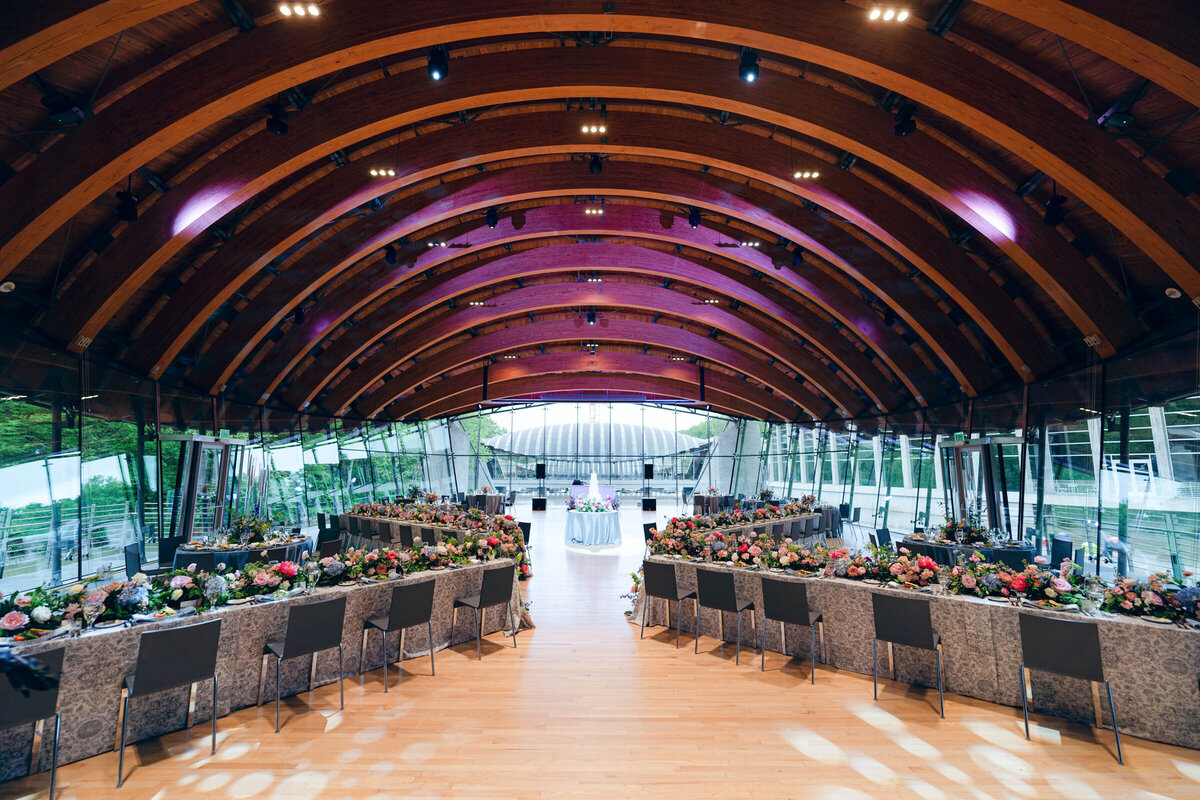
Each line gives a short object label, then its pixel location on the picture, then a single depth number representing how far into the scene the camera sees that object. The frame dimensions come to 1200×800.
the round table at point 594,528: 15.02
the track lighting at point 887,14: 4.91
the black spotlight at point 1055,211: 7.25
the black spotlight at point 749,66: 6.17
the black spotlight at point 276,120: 6.76
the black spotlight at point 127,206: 7.38
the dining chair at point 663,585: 6.89
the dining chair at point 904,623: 5.07
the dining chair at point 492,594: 6.55
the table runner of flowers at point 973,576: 4.68
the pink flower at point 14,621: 3.86
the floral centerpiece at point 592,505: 15.48
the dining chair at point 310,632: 4.79
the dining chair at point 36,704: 3.46
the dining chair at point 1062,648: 4.33
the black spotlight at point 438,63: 6.22
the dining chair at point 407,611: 5.57
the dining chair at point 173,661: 3.99
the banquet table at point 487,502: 22.48
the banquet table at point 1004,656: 4.39
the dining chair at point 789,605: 5.77
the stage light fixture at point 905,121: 6.76
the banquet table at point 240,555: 9.20
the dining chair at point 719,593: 6.33
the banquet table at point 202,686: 4.04
